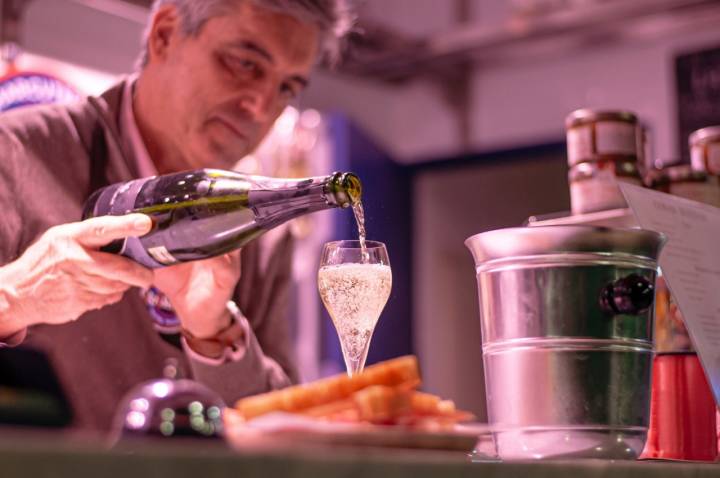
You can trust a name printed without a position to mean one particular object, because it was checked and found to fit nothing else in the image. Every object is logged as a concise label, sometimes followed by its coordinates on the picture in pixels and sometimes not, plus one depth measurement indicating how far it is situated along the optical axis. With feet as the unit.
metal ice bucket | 2.82
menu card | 3.34
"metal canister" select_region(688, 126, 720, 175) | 4.42
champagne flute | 3.45
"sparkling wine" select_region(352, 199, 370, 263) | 3.37
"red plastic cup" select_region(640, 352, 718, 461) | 3.38
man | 4.06
